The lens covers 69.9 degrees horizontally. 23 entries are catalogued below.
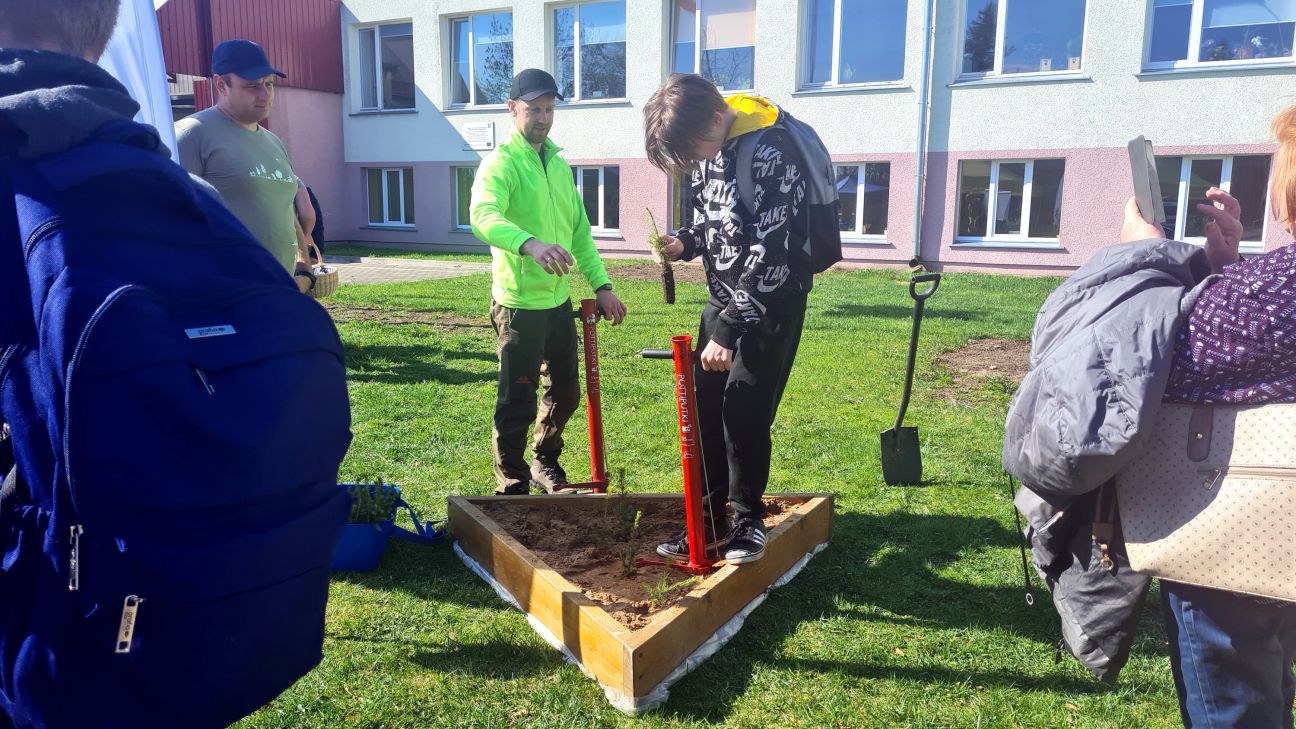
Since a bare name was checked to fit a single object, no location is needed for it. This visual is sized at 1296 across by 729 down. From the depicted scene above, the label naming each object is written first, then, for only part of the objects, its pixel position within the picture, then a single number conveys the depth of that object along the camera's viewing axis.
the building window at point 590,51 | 20.52
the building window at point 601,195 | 21.05
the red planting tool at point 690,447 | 3.56
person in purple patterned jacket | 1.85
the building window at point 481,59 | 21.78
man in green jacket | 4.48
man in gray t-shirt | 4.03
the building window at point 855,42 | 17.69
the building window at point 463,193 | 22.72
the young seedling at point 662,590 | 3.48
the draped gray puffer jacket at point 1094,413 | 1.98
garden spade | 5.36
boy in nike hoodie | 3.47
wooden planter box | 3.14
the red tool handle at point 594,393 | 4.70
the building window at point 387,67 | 23.31
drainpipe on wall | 16.70
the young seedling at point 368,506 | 4.21
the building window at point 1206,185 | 15.38
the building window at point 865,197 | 18.20
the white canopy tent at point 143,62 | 3.19
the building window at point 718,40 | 19.03
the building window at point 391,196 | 23.75
